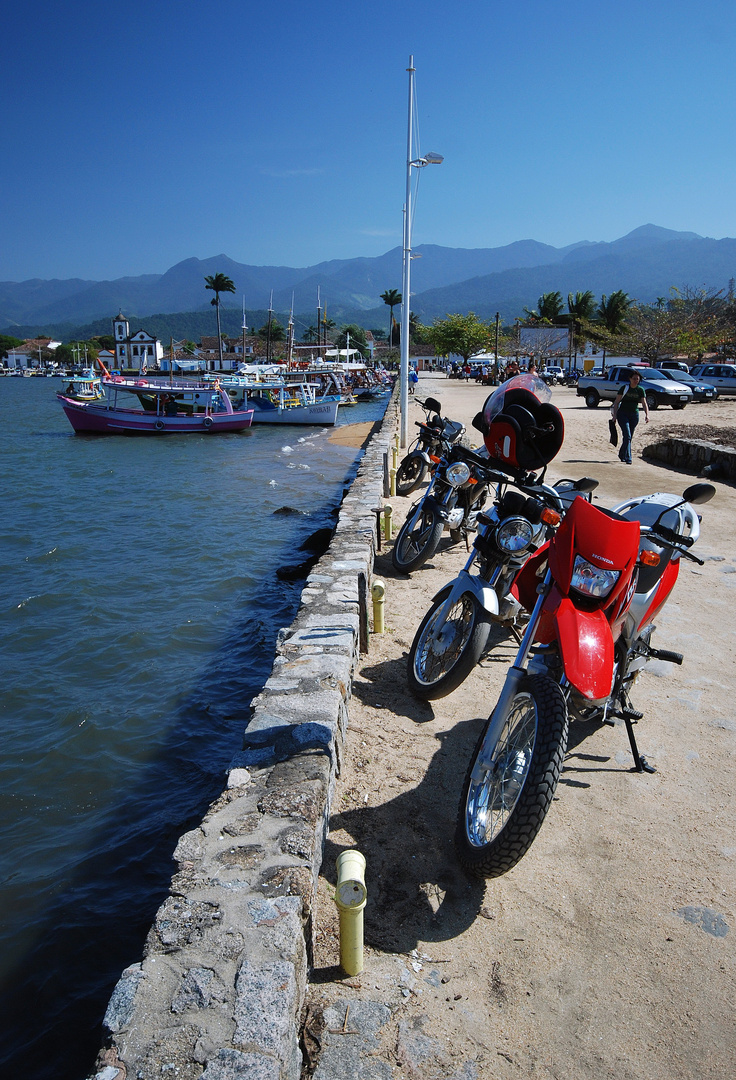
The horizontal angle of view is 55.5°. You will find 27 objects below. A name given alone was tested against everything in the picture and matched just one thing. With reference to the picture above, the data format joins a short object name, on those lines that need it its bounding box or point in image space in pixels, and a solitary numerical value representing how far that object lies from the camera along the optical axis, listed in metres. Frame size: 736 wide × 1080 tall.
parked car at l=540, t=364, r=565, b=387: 47.02
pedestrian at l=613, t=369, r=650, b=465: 13.23
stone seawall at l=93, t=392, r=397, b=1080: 1.82
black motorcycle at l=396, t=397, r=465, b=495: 7.32
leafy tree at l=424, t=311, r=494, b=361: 75.12
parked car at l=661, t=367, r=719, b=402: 26.14
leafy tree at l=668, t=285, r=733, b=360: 45.19
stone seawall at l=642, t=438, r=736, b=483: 11.55
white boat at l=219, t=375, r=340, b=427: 36.72
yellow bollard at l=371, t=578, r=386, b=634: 5.41
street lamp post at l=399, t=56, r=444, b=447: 14.21
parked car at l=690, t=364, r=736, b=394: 29.05
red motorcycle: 2.56
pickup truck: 23.59
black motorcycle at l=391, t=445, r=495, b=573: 6.40
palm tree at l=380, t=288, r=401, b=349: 107.62
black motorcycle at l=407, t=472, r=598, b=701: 3.82
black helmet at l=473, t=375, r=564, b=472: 4.30
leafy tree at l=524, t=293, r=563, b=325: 83.66
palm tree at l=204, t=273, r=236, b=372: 97.75
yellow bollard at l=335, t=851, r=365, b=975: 2.30
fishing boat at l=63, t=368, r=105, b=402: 68.35
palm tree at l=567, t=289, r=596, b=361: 77.40
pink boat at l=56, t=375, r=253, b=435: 32.53
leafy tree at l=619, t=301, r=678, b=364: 47.28
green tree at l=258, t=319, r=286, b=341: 132.25
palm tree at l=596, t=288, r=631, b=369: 64.69
